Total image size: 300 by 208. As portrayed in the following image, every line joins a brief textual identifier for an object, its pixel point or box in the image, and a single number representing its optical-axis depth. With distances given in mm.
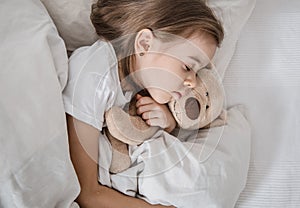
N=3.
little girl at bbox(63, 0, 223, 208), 949
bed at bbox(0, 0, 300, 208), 856
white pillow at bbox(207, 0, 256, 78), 1180
